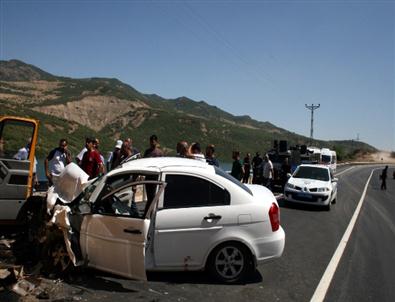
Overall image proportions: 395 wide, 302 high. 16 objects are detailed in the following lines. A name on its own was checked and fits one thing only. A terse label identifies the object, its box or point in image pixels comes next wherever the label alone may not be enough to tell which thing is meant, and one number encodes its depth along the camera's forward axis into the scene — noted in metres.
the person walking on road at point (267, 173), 17.48
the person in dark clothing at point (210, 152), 11.64
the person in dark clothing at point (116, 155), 10.97
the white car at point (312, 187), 14.70
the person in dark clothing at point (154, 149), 9.84
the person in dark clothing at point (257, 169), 18.69
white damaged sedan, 5.68
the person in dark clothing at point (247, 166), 18.09
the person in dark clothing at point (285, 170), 18.89
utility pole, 67.70
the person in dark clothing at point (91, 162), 10.02
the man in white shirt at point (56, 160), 9.63
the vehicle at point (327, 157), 39.91
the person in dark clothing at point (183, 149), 9.37
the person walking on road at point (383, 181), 28.36
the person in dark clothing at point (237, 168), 15.52
